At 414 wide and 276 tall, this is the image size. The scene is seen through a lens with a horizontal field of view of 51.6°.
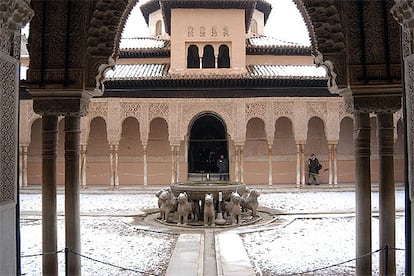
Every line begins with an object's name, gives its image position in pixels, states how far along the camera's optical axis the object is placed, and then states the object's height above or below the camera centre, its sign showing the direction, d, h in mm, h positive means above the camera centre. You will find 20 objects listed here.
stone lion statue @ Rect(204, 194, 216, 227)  10148 -1416
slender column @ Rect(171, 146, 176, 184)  20531 -669
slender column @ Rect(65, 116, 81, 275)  5207 -448
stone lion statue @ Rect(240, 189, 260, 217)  11289 -1311
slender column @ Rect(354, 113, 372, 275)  5086 -430
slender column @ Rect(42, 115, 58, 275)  5184 -370
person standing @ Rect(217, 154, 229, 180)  21811 -782
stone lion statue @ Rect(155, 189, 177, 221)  10875 -1268
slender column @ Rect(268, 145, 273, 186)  20719 -428
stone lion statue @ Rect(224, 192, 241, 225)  10547 -1399
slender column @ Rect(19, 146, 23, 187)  20728 -486
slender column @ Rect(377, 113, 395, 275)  4977 -492
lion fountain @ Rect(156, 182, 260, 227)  10453 -1351
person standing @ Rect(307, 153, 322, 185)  21984 -937
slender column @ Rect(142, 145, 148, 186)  20734 -883
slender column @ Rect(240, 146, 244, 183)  20422 -602
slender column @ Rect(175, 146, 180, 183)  20438 -434
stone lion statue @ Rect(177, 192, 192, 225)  10484 -1402
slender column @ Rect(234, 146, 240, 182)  20578 -485
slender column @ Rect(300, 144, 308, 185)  20828 -442
